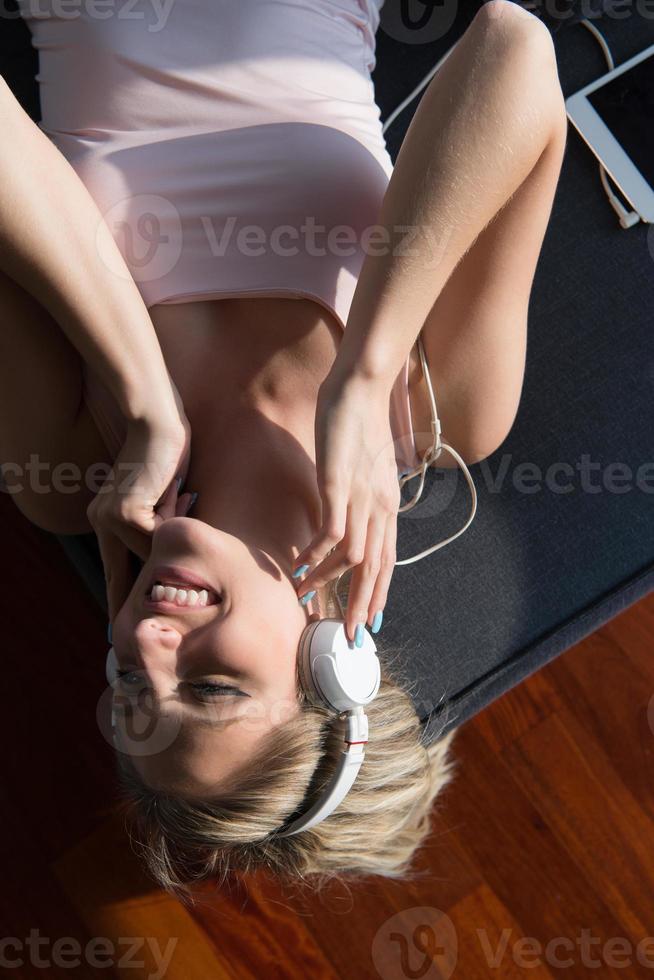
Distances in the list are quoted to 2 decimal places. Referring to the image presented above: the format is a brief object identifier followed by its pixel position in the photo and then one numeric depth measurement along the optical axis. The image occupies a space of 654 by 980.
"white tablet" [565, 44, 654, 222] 1.40
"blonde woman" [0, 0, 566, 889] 0.94
